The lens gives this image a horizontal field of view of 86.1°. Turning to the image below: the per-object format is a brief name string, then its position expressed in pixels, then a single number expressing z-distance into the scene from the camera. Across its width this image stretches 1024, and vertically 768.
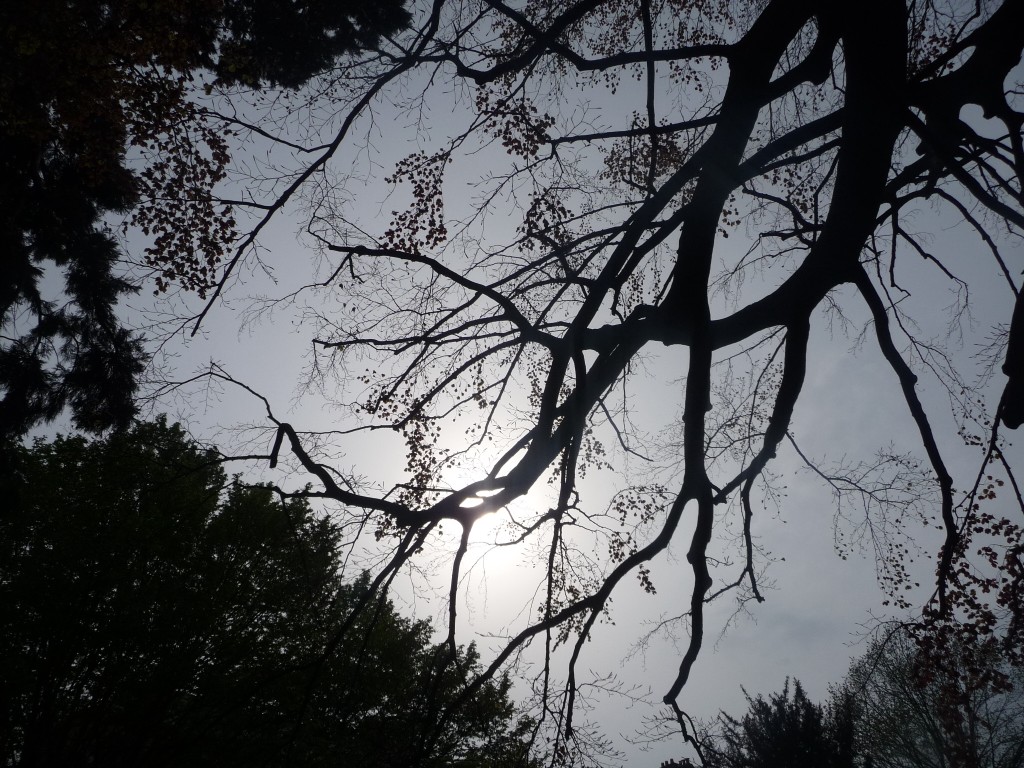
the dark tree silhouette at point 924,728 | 15.69
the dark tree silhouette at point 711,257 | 3.40
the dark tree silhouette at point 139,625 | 10.10
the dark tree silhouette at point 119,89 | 4.64
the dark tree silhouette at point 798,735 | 12.95
